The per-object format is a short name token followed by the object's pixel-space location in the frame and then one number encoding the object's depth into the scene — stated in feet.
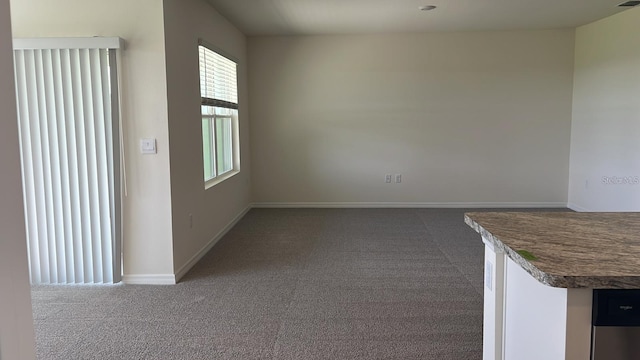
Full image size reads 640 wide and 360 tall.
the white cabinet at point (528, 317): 4.44
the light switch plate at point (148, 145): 12.03
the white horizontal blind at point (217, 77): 15.69
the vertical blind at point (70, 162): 11.66
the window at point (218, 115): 16.07
